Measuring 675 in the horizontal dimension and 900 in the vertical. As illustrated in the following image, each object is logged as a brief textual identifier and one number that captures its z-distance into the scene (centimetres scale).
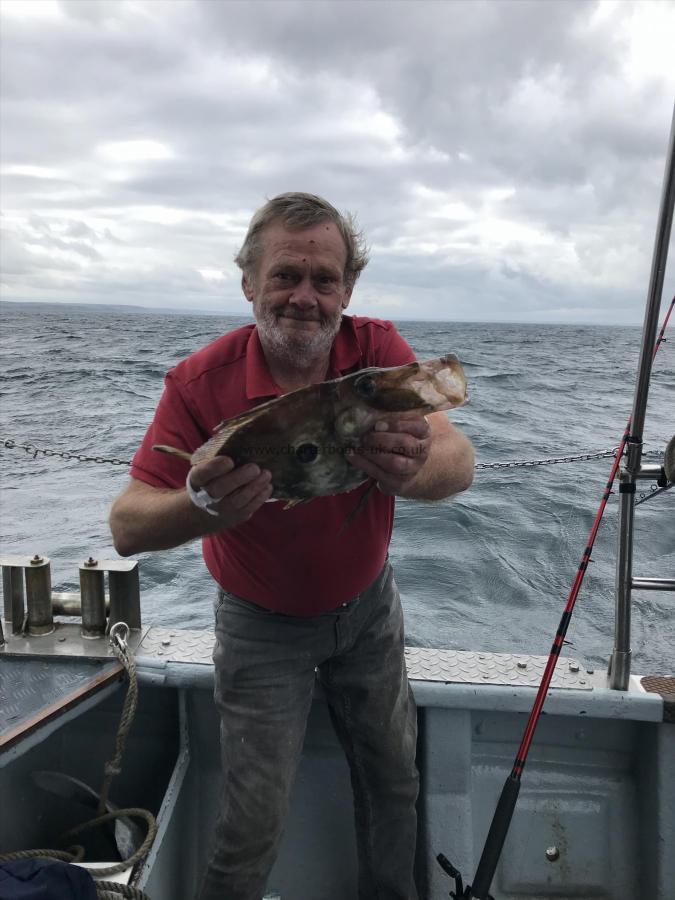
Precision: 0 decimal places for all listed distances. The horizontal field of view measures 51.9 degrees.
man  231
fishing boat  282
